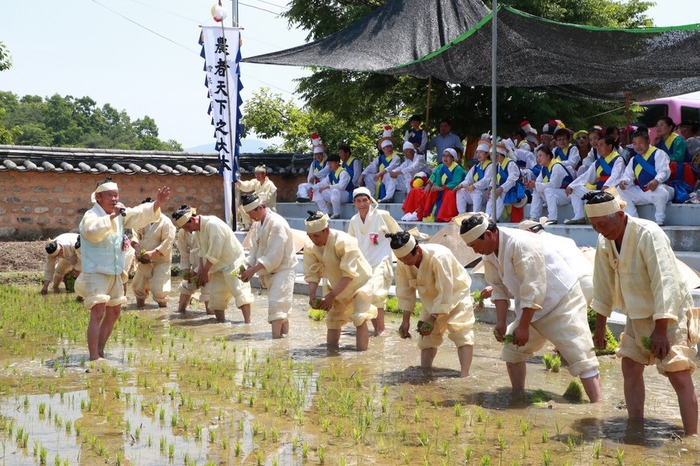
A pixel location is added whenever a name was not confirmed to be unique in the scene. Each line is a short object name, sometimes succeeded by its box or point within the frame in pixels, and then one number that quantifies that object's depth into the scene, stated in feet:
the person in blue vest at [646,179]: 36.14
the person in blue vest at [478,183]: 43.80
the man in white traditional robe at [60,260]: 41.45
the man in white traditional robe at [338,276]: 26.45
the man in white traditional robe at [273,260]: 29.71
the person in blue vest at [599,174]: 38.09
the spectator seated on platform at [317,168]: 55.72
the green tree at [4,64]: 76.44
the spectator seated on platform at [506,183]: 42.75
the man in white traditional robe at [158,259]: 38.11
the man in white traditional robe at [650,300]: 16.25
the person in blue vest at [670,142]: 37.50
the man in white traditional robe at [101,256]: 24.99
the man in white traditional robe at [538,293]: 18.99
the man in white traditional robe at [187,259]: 36.65
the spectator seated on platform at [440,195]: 45.68
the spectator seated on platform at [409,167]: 50.26
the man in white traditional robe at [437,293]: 22.38
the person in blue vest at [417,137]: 51.06
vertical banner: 53.83
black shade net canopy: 34.30
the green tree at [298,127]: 90.74
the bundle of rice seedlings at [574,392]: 20.27
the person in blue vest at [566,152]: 41.29
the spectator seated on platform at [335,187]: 53.83
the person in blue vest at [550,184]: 40.96
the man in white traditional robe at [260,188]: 58.65
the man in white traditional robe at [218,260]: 32.53
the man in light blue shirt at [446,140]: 50.19
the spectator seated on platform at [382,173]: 51.39
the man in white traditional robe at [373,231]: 31.99
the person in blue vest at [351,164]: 53.88
